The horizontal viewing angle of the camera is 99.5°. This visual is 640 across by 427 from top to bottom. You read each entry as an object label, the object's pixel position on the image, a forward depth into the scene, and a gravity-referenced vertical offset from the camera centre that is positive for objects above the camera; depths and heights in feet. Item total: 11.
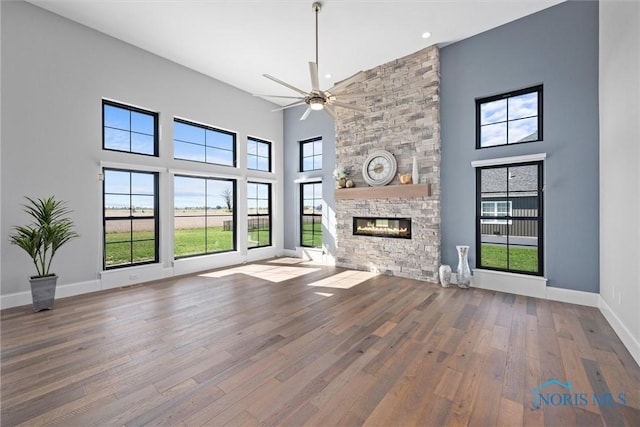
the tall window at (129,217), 14.80 -0.31
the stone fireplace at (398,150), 15.75 +4.00
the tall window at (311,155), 22.50 +4.88
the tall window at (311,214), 22.33 -0.18
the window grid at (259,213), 22.21 -0.10
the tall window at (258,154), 22.03 +4.86
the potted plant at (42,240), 11.39 -1.20
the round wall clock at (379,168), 17.19 +2.89
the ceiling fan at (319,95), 10.67 +4.96
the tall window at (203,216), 17.89 -0.27
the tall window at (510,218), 13.24 -0.30
